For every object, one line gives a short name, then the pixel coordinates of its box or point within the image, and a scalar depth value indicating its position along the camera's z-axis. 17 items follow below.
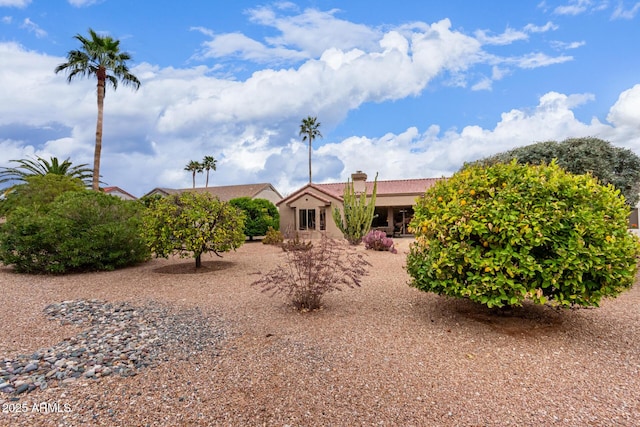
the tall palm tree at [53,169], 27.45
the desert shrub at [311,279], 6.40
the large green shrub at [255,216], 22.48
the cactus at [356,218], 18.25
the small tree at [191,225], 10.22
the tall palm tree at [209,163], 50.02
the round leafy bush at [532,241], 4.84
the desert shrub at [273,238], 19.17
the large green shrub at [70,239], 10.68
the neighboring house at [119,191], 36.69
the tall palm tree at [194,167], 50.28
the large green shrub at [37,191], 16.80
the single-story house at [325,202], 24.30
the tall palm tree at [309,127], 44.19
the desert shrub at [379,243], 15.45
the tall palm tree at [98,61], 21.17
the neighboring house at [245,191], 34.53
